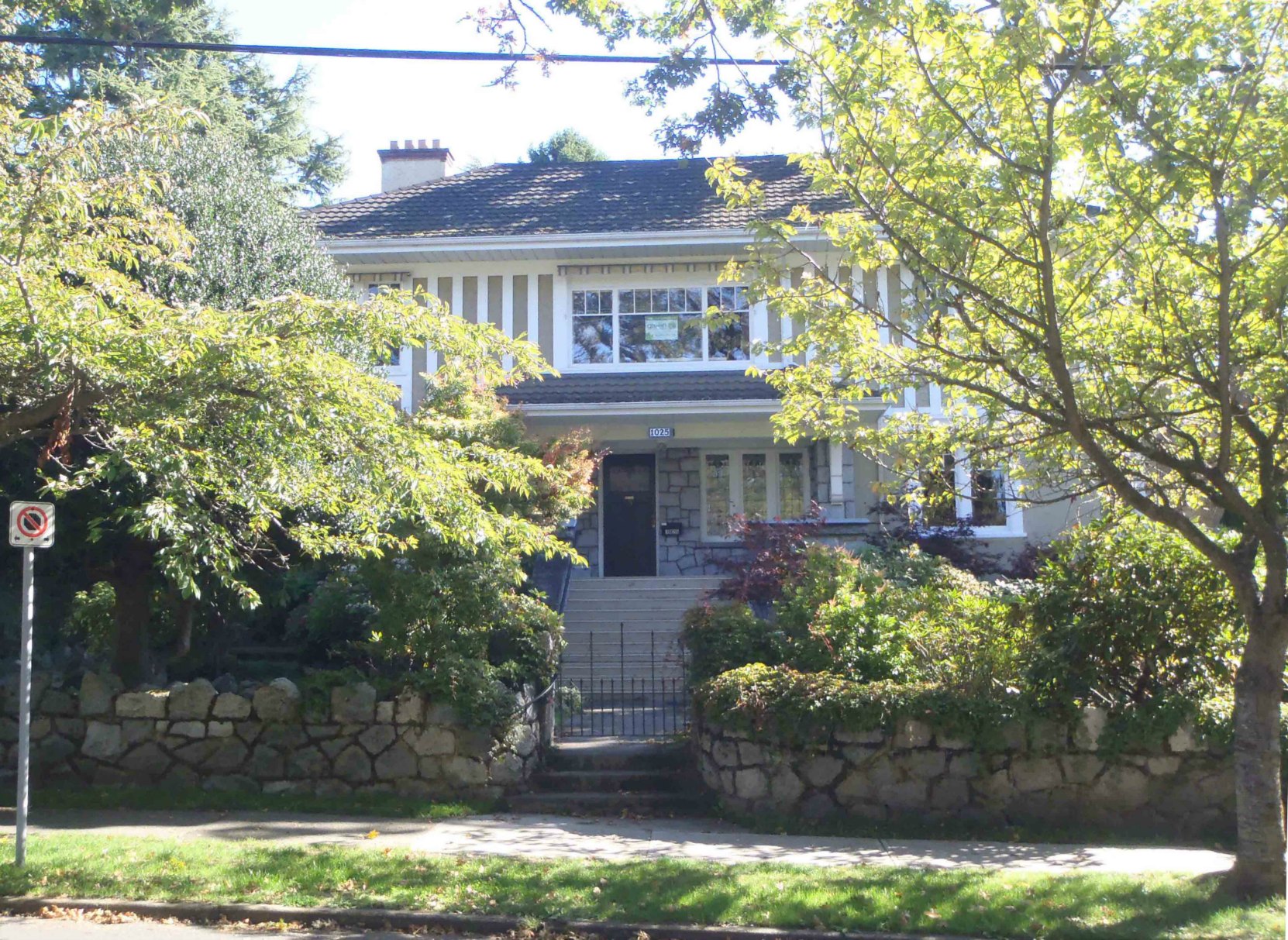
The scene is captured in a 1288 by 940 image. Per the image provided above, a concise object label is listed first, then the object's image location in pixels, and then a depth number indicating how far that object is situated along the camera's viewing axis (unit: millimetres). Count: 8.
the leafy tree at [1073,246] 7172
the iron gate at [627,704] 11719
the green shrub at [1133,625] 9328
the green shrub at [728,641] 10836
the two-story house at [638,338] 18938
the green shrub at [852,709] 9203
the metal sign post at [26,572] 7512
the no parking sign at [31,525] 7570
